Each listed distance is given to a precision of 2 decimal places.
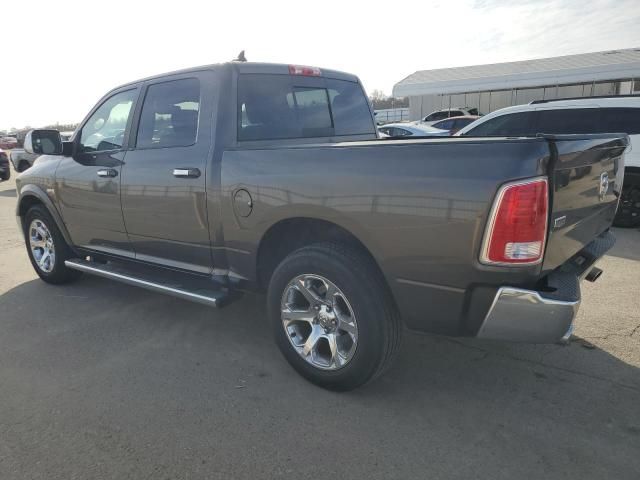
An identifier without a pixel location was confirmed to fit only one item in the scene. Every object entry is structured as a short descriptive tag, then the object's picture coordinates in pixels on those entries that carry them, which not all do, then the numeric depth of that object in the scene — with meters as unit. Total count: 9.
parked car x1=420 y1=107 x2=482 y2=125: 26.72
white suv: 6.77
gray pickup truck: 2.21
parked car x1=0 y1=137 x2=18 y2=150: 28.02
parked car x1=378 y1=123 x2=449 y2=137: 13.52
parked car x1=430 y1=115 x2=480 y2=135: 17.70
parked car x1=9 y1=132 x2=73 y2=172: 14.59
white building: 24.16
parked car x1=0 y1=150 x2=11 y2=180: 15.47
